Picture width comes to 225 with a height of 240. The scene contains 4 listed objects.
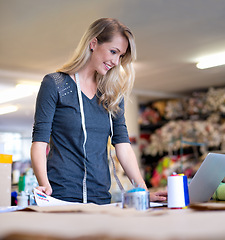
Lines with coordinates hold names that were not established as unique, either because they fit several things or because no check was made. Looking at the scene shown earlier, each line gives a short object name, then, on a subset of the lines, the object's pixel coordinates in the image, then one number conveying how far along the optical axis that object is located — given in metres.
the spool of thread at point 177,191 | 1.16
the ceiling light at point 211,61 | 5.05
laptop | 1.35
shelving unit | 6.50
